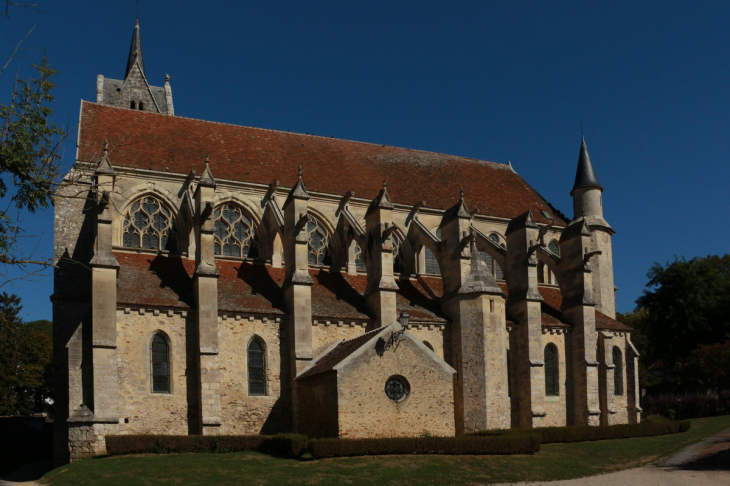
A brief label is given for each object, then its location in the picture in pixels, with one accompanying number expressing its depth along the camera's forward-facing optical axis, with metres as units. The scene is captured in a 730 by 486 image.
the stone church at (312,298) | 27.45
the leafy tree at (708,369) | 46.75
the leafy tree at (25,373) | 44.91
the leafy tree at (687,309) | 53.91
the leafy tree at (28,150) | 11.45
